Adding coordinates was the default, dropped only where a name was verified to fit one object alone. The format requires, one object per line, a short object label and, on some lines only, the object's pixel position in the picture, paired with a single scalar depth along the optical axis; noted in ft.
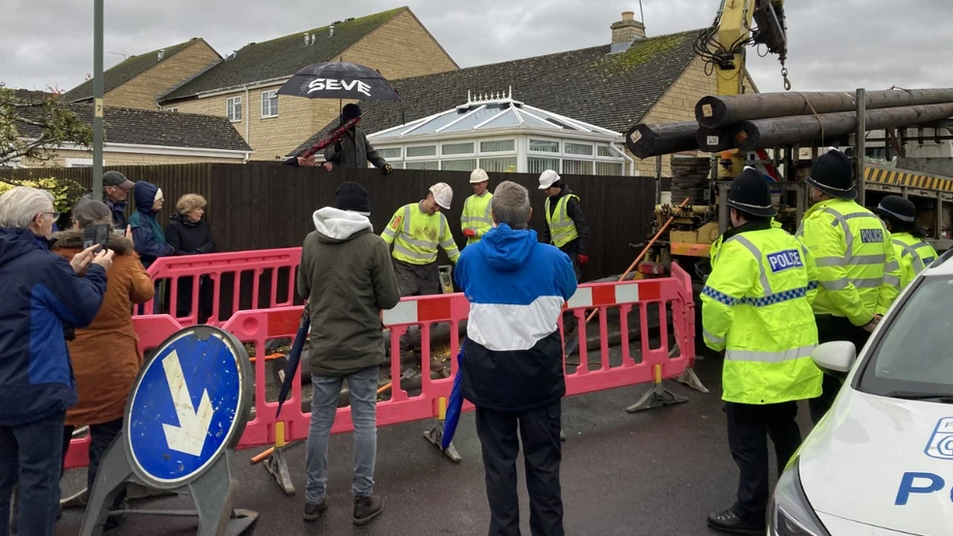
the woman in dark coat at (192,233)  26.53
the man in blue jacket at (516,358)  12.16
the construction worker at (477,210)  31.27
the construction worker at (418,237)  26.81
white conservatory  55.31
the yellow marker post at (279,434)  16.25
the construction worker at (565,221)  31.30
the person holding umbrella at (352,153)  32.42
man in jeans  14.37
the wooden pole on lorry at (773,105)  22.57
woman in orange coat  13.34
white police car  7.91
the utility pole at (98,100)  19.53
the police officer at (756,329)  13.29
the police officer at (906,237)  18.29
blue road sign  12.01
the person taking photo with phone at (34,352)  11.35
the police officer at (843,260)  15.87
